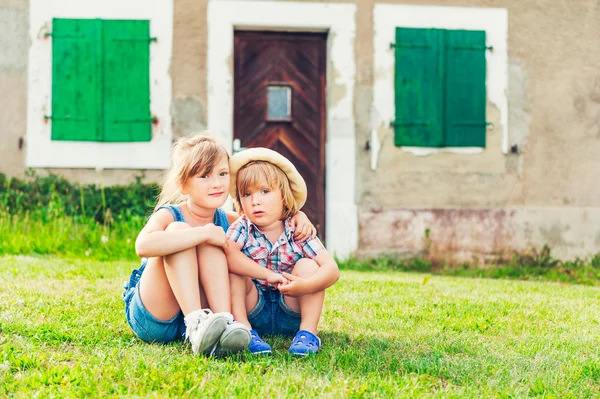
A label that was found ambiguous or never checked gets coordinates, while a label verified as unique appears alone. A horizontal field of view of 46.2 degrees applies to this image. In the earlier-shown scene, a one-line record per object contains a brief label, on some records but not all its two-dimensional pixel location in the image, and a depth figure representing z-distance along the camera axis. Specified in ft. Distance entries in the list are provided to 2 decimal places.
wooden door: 25.12
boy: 9.16
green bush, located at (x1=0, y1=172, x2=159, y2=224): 23.35
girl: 8.45
